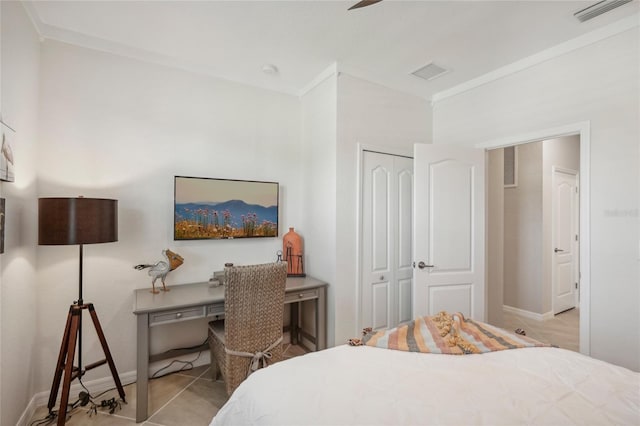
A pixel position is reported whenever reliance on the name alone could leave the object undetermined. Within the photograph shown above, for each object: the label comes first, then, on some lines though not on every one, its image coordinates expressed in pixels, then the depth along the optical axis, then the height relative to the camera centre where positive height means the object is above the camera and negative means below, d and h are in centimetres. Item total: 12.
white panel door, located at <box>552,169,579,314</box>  423 -33
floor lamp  187 -11
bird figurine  240 -42
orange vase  309 -40
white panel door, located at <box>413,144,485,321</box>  290 -13
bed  100 -67
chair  204 -75
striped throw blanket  150 -66
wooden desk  202 -70
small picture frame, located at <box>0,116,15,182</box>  160 +34
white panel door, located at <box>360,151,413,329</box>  296 -24
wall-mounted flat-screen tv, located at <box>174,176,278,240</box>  270 +7
